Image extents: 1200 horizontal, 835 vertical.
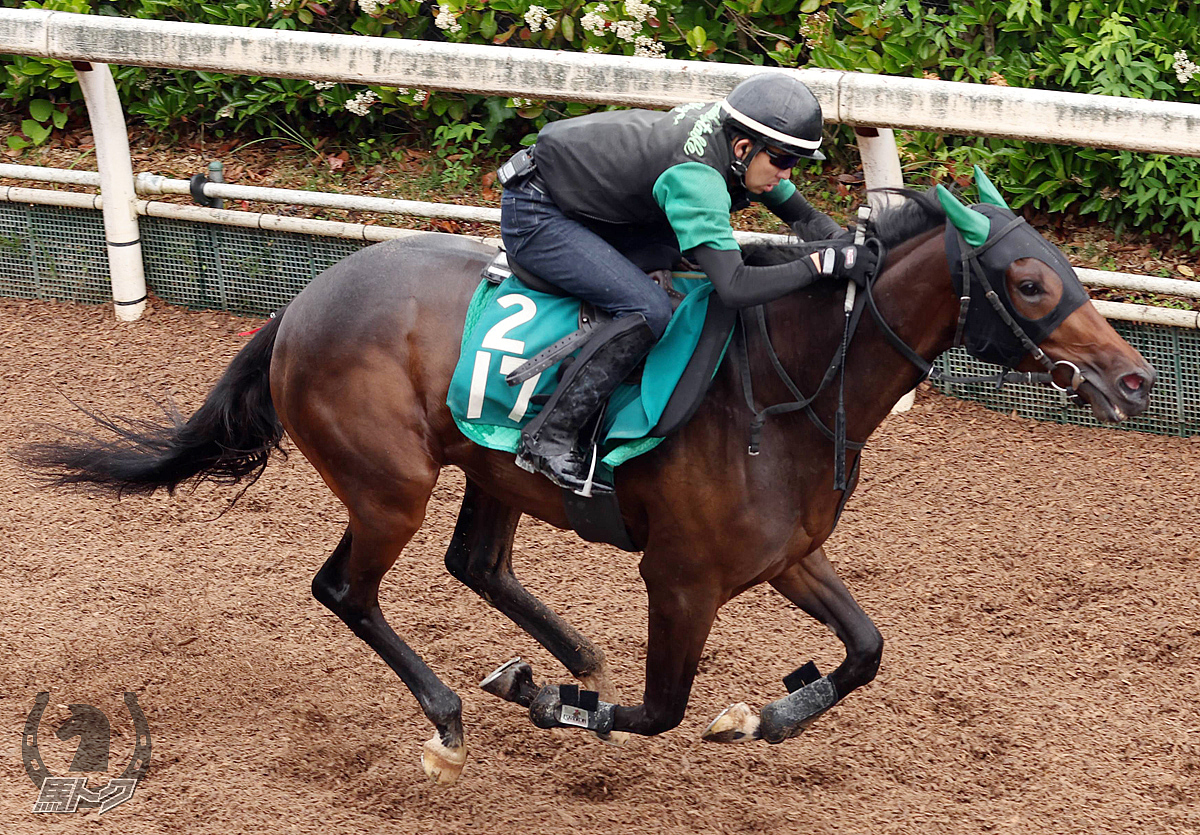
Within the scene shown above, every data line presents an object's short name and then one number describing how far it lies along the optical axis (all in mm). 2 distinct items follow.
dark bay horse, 7289
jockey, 7168
